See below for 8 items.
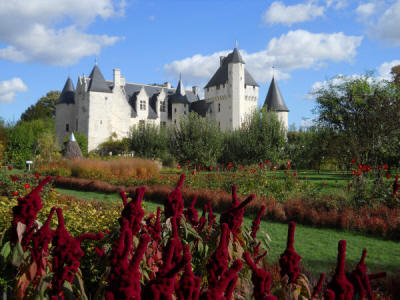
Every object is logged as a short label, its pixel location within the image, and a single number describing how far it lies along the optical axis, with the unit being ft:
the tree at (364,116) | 51.39
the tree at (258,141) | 80.18
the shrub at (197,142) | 74.74
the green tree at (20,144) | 94.08
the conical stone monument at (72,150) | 87.86
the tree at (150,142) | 105.50
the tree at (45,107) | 179.52
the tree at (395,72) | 105.06
